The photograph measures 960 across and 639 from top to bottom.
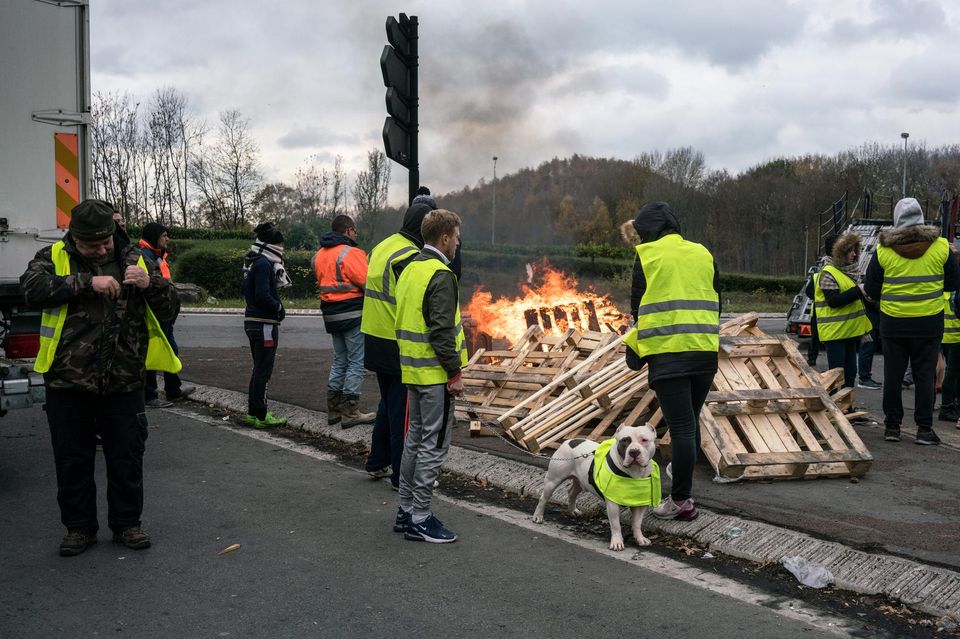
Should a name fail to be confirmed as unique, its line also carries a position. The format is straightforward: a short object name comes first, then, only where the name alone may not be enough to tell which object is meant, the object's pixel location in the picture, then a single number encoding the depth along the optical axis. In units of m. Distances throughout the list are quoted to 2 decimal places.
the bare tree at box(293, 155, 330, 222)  37.41
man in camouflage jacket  4.59
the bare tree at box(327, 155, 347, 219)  37.31
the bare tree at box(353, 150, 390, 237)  21.02
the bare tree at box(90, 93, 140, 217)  33.25
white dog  4.64
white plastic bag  4.19
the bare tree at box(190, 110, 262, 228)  34.97
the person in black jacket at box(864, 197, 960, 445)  7.32
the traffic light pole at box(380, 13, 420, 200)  8.01
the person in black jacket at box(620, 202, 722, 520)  5.07
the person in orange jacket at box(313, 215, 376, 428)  7.68
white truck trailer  6.53
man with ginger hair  4.86
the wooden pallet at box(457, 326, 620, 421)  7.94
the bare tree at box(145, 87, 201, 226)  34.66
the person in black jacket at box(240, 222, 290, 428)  7.88
